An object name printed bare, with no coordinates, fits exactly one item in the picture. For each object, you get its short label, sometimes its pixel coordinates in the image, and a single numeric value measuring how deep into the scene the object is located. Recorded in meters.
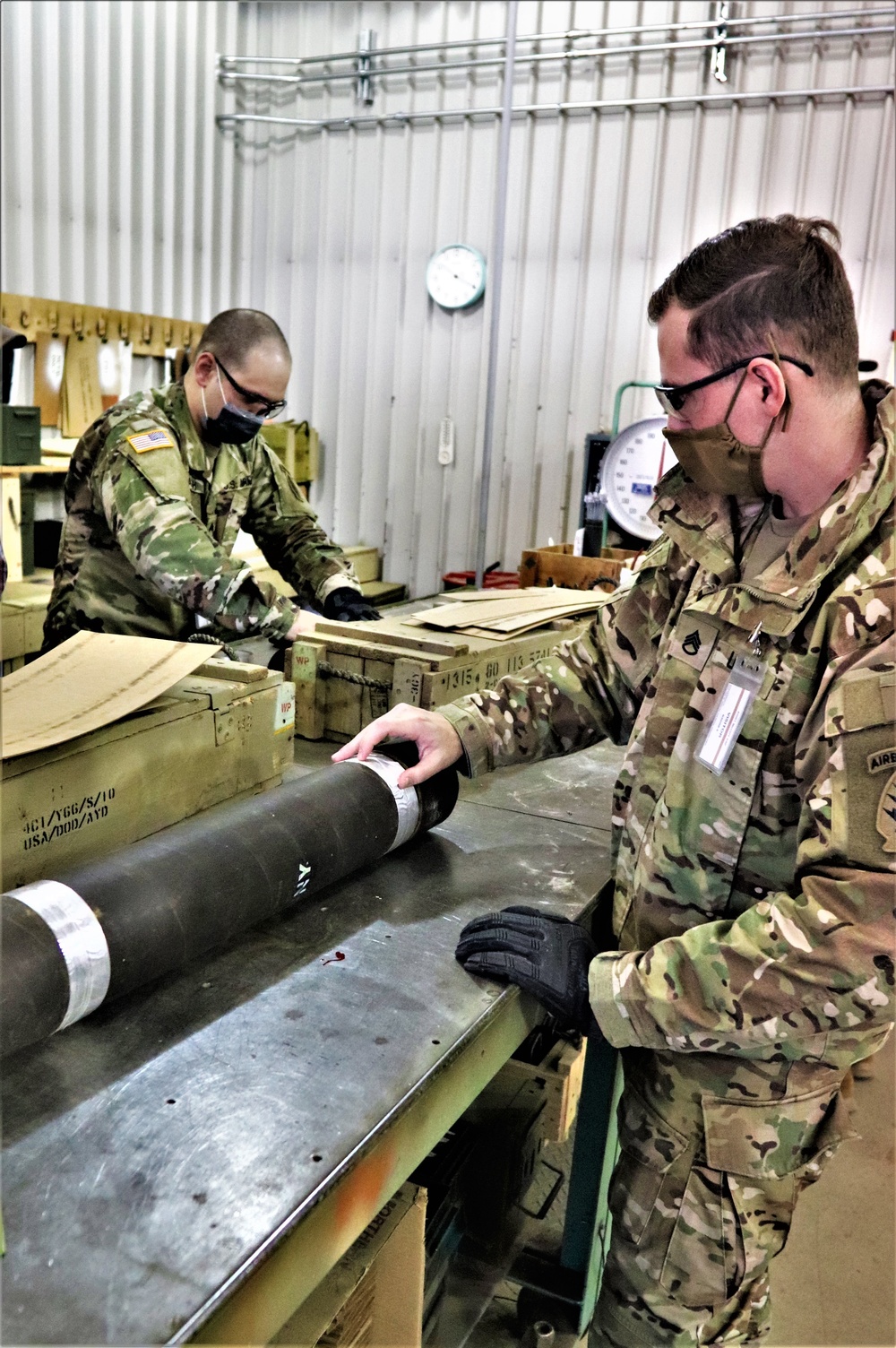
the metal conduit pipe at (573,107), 4.48
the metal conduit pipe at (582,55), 4.46
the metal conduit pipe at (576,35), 4.37
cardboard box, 1.31
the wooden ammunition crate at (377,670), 2.17
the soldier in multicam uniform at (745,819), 1.16
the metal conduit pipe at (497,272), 4.10
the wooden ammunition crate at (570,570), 3.90
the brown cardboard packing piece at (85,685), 1.41
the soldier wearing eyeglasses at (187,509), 2.38
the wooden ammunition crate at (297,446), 5.45
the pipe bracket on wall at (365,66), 5.41
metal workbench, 0.85
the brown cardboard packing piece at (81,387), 4.76
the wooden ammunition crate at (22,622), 3.61
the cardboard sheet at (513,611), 2.45
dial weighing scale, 4.27
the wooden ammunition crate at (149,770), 1.38
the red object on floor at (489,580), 4.79
